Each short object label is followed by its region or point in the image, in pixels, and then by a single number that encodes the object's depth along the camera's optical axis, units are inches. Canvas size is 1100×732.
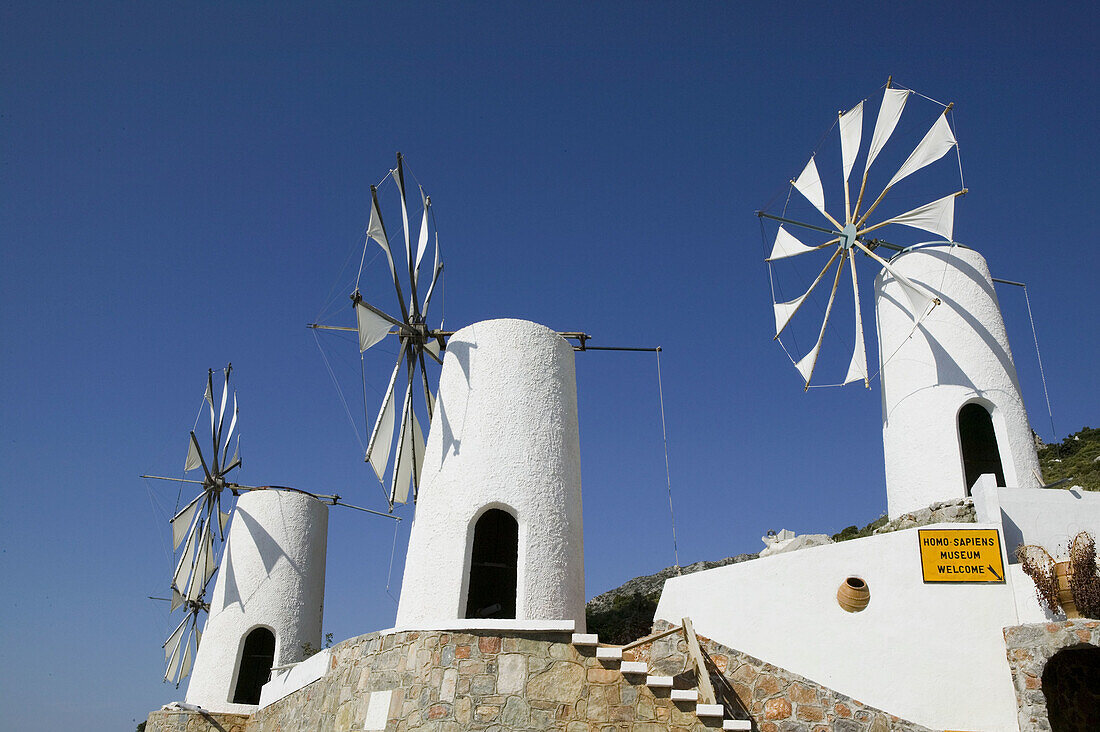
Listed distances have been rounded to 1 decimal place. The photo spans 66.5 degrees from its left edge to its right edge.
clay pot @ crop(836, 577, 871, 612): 383.2
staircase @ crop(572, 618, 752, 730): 322.7
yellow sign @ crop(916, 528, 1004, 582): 375.9
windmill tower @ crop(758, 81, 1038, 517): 481.7
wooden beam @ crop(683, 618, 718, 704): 335.3
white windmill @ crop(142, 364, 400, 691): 620.7
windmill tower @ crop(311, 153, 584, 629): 409.8
